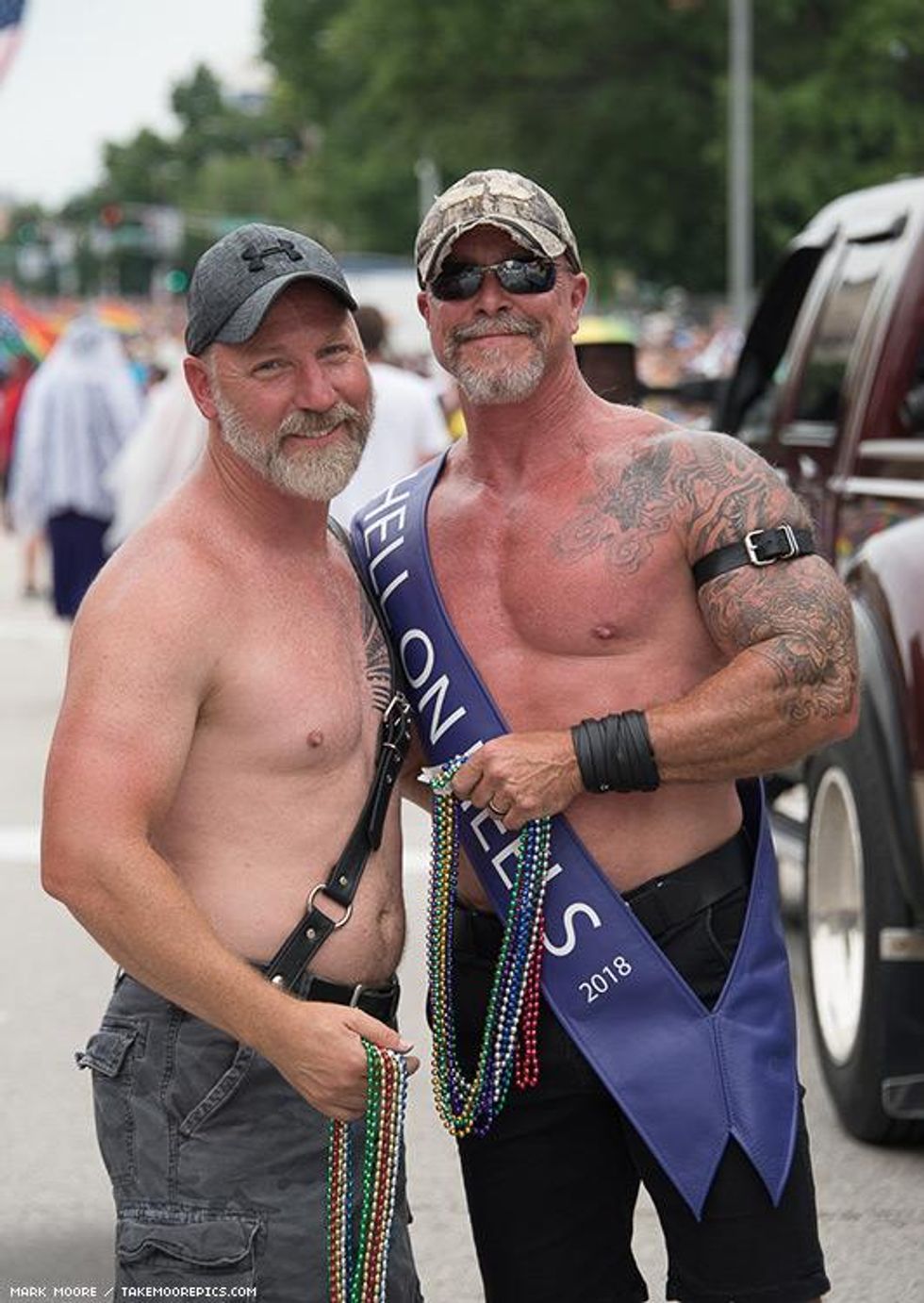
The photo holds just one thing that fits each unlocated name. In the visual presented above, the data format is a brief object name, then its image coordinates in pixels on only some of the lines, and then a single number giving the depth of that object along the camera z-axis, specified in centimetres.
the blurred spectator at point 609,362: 764
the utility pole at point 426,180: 4653
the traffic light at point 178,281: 6794
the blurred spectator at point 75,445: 1366
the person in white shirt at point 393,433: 936
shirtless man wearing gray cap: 305
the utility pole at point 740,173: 3275
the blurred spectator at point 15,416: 2059
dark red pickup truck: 547
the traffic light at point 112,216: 7719
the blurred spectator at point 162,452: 1101
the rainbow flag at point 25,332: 2767
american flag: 1229
